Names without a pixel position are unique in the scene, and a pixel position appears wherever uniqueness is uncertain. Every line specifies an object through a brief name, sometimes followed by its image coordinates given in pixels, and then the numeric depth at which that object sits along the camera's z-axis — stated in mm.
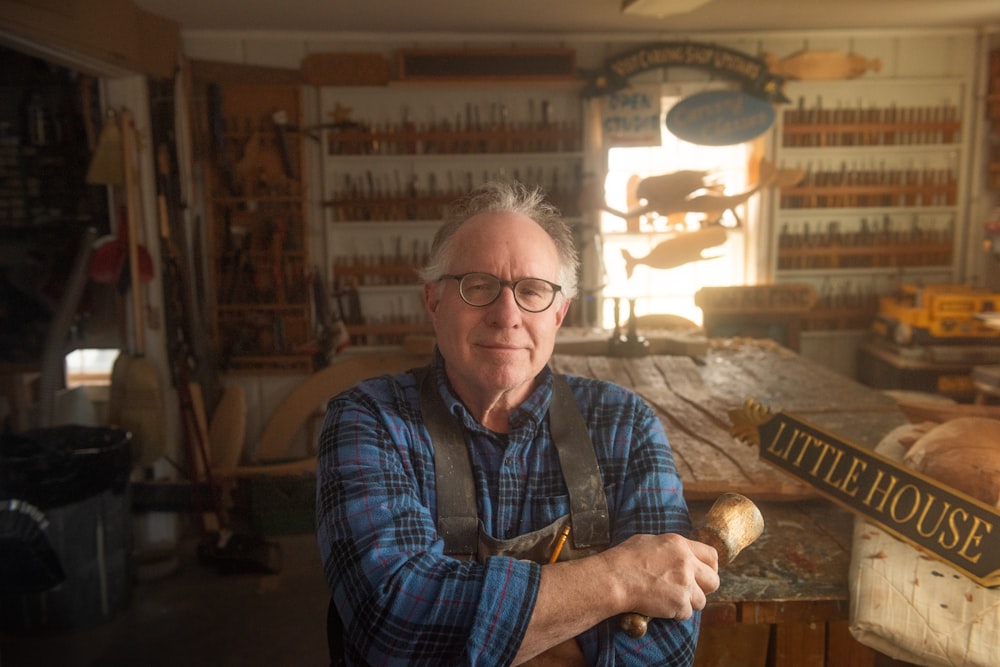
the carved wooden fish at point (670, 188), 3238
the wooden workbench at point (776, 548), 1514
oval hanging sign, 5391
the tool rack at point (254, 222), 5438
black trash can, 3355
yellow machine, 4941
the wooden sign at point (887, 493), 1312
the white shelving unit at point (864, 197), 5719
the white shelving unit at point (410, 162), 5562
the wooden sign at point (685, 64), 5543
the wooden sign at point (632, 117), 5668
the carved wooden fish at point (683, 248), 3713
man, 1207
